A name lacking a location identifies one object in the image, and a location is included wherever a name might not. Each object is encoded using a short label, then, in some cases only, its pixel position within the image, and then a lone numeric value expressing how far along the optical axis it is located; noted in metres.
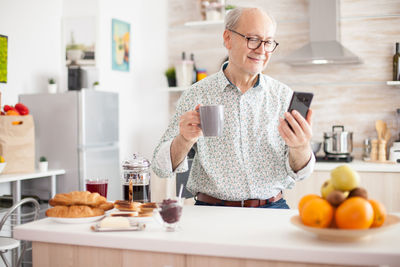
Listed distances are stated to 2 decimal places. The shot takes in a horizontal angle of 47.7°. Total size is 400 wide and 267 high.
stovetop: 3.79
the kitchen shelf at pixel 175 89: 4.46
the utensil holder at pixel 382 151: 3.78
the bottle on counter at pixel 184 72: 4.43
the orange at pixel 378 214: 1.25
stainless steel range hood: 3.81
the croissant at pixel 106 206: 1.60
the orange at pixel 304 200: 1.34
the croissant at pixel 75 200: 1.55
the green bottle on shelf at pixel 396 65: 3.89
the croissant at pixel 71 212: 1.53
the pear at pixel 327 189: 1.32
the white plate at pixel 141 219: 1.52
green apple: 1.28
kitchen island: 1.19
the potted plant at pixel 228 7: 4.22
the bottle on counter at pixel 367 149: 3.97
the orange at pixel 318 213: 1.25
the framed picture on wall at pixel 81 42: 4.31
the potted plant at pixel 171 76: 4.57
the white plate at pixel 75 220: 1.52
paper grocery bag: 3.44
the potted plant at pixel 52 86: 4.05
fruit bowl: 1.21
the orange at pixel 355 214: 1.21
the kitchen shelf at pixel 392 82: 3.82
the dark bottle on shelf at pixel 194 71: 4.54
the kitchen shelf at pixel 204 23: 4.39
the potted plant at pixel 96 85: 4.20
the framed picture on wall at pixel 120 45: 4.48
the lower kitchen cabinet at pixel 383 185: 3.48
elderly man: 1.92
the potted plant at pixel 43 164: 3.74
